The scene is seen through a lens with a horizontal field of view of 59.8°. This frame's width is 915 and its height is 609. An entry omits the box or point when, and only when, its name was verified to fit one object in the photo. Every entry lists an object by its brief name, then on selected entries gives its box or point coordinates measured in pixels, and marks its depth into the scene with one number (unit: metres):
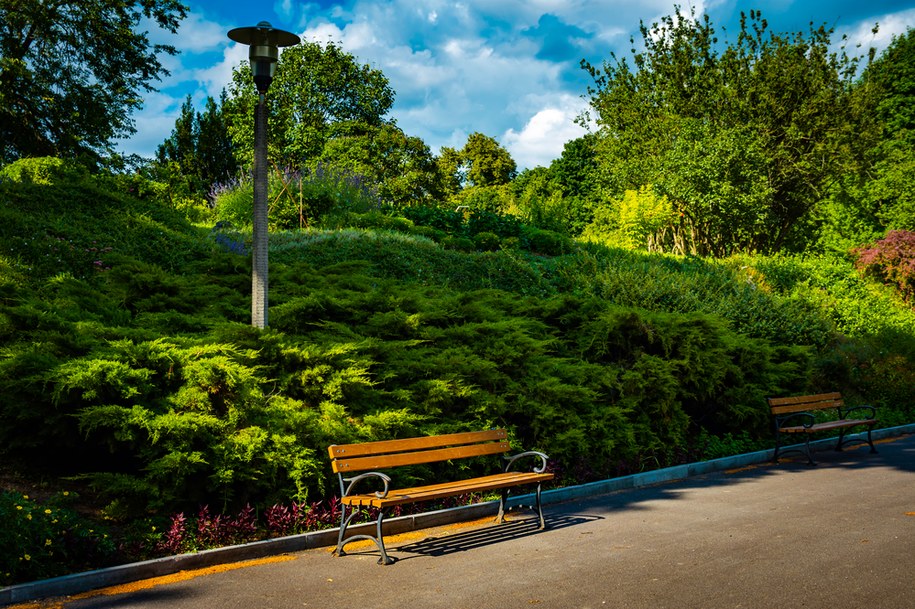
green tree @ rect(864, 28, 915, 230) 29.30
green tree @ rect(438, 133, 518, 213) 62.91
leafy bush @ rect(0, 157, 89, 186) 14.59
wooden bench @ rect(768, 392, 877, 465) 11.11
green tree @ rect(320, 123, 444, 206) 38.91
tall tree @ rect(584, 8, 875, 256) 28.05
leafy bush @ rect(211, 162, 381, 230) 18.36
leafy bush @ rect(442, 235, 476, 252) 18.12
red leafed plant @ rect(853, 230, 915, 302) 24.75
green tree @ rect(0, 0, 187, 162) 27.23
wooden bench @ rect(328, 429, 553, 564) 6.37
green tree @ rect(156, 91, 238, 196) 53.53
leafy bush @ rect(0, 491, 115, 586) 5.22
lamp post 8.35
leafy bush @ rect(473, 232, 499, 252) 19.00
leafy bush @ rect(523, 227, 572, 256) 20.11
